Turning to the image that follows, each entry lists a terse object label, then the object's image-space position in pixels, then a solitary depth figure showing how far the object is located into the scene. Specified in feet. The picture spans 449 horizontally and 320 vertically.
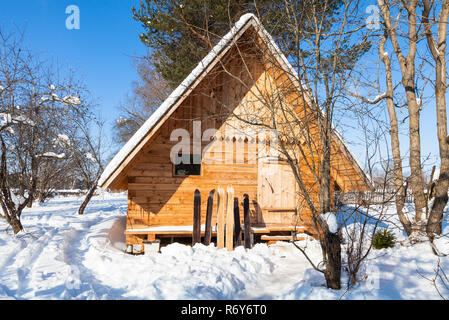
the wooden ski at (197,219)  21.65
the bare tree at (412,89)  21.16
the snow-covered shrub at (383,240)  19.26
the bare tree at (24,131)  23.85
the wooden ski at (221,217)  21.02
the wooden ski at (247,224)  21.61
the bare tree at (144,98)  63.77
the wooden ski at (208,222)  21.47
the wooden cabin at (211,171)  24.21
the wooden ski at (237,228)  22.47
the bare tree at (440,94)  19.20
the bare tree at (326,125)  12.19
